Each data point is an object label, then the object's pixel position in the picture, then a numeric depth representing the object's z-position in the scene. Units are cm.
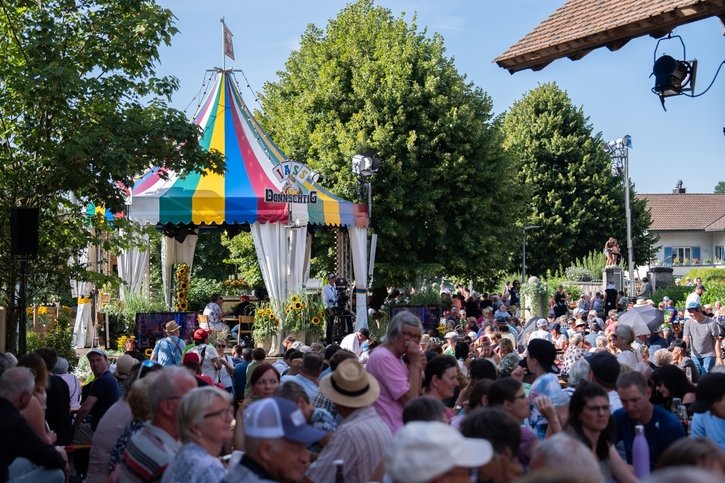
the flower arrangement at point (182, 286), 2435
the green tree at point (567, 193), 5047
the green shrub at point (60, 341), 1631
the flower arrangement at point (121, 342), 2189
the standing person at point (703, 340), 1519
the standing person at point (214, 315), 2292
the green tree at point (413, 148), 3438
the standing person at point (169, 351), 1366
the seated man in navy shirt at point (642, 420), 589
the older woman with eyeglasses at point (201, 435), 436
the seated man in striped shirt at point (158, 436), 491
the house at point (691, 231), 7988
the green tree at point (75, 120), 1222
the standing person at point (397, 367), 672
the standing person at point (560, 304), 3130
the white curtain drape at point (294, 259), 2314
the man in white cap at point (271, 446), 399
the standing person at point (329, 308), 2341
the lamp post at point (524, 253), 4717
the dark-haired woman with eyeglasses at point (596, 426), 534
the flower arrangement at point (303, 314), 2234
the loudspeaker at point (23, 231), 1163
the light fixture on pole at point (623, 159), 3912
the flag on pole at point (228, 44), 2573
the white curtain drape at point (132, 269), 2378
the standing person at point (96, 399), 888
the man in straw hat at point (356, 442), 502
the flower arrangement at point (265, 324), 2229
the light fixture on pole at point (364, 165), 2394
